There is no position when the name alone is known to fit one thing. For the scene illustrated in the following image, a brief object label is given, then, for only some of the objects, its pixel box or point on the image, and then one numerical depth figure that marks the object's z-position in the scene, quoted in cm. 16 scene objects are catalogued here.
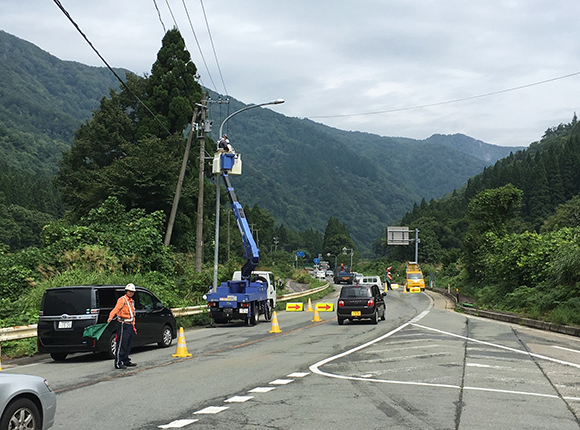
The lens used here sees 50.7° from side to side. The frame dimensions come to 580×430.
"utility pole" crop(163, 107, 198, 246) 3378
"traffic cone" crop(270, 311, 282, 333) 2150
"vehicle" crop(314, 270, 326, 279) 10075
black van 1419
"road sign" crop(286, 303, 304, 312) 3475
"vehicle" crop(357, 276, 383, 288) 5309
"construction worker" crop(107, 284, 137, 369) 1274
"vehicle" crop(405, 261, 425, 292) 6481
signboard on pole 8875
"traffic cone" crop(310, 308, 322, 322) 2755
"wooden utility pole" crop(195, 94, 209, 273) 3362
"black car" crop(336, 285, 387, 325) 2461
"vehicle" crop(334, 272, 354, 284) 8762
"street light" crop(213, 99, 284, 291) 2775
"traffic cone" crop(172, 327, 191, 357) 1485
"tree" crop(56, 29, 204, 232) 4150
